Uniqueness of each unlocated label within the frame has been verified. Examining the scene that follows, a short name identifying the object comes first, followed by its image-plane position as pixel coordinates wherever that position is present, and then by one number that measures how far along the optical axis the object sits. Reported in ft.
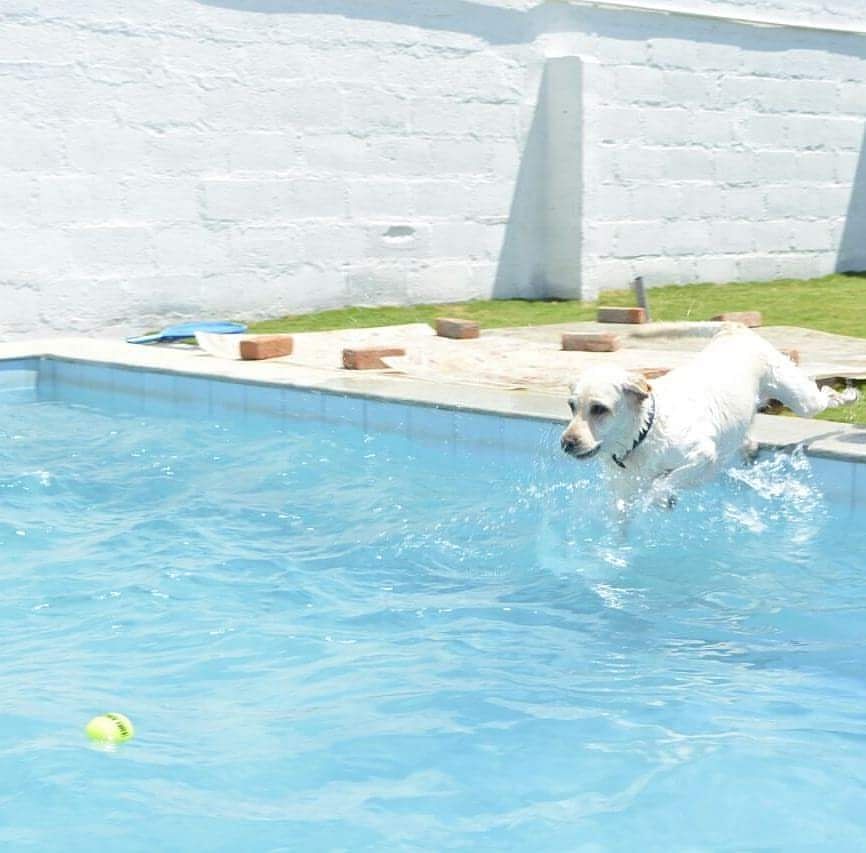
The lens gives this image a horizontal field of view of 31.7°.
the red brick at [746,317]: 34.47
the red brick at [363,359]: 30.42
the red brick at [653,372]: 26.35
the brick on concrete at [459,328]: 34.40
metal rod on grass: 38.55
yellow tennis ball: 13.25
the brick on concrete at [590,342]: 31.58
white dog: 17.70
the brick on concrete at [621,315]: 37.25
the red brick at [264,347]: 32.01
